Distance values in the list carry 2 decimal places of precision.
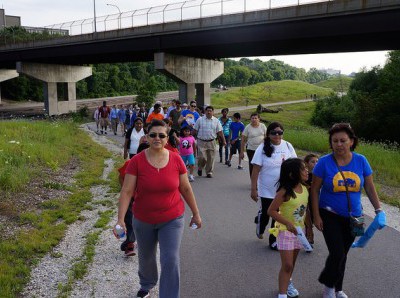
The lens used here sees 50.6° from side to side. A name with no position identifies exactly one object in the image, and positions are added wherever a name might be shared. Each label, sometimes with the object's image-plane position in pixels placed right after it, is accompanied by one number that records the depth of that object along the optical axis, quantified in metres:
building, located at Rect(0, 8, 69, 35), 94.69
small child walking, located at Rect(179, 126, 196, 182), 10.80
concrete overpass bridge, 19.58
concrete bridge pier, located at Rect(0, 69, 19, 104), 56.09
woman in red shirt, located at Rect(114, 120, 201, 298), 4.11
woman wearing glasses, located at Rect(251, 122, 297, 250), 5.78
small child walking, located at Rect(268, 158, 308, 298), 4.34
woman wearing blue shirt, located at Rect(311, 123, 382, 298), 4.31
